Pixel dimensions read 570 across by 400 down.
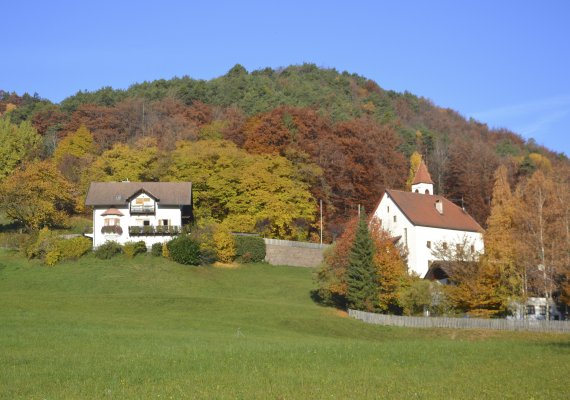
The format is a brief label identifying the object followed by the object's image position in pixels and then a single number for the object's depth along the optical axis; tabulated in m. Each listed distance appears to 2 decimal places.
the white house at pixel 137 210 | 70.06
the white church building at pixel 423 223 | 67.88
